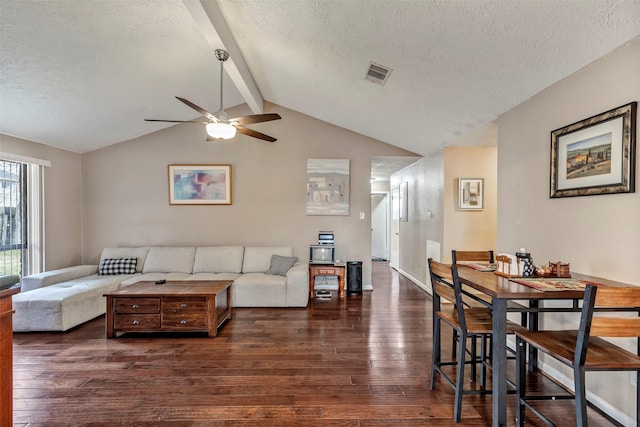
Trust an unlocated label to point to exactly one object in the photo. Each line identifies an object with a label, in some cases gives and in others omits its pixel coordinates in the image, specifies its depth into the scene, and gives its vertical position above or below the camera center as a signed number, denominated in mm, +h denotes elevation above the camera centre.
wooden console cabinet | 1384 -696
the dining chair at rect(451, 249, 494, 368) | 2844 -442
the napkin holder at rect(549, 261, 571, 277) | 2088 -412
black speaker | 5086 -1160
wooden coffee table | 3271 -1108
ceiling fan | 3047 +926
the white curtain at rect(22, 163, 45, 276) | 4383 -171
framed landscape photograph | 1881 +388
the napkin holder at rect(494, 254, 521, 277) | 2170 -408
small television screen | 5180 -742
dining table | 1684 -602
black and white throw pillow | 4699 -893
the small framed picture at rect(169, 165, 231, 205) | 5297 +446
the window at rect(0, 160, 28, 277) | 4062 -119
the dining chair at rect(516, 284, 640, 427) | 1396 -575
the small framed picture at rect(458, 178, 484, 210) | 4551 +257
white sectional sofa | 3367 -996
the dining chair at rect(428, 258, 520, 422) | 1937 -767
